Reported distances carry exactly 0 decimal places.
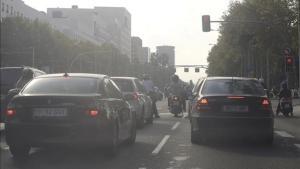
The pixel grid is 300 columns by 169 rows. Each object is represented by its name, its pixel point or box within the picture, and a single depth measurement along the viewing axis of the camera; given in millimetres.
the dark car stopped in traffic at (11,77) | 17328
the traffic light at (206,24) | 40253
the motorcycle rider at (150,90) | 23605
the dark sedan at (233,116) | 13836
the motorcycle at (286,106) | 27344
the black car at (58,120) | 10625
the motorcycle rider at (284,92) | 27678
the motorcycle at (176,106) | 26297
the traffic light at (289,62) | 35938
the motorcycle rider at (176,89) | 26945
